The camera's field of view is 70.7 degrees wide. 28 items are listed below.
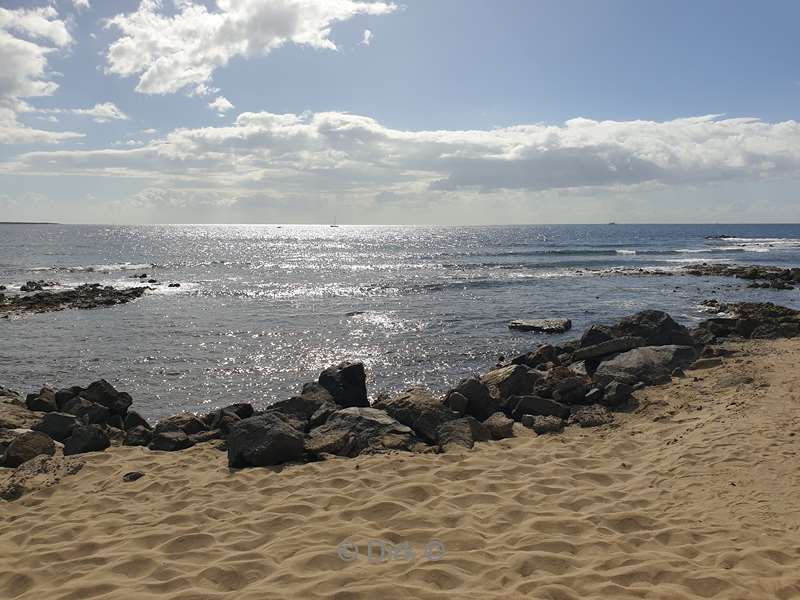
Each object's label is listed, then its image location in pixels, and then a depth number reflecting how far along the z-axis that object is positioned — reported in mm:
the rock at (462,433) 9134
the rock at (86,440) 9188
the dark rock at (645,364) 12656
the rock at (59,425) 9961
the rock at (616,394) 11195
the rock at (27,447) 8672
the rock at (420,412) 9682
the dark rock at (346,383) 12039
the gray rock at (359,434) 8945
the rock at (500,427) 9734
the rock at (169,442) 9469
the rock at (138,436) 9727
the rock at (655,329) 16344
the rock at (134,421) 10898
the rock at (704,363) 13666
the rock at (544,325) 22672
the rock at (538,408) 10805
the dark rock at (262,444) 8391
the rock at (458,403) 11016
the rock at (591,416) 10273
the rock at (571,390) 11664
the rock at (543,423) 9953
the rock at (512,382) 12383
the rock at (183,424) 10125
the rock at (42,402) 12172
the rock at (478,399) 11180
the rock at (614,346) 15227
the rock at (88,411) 11008
